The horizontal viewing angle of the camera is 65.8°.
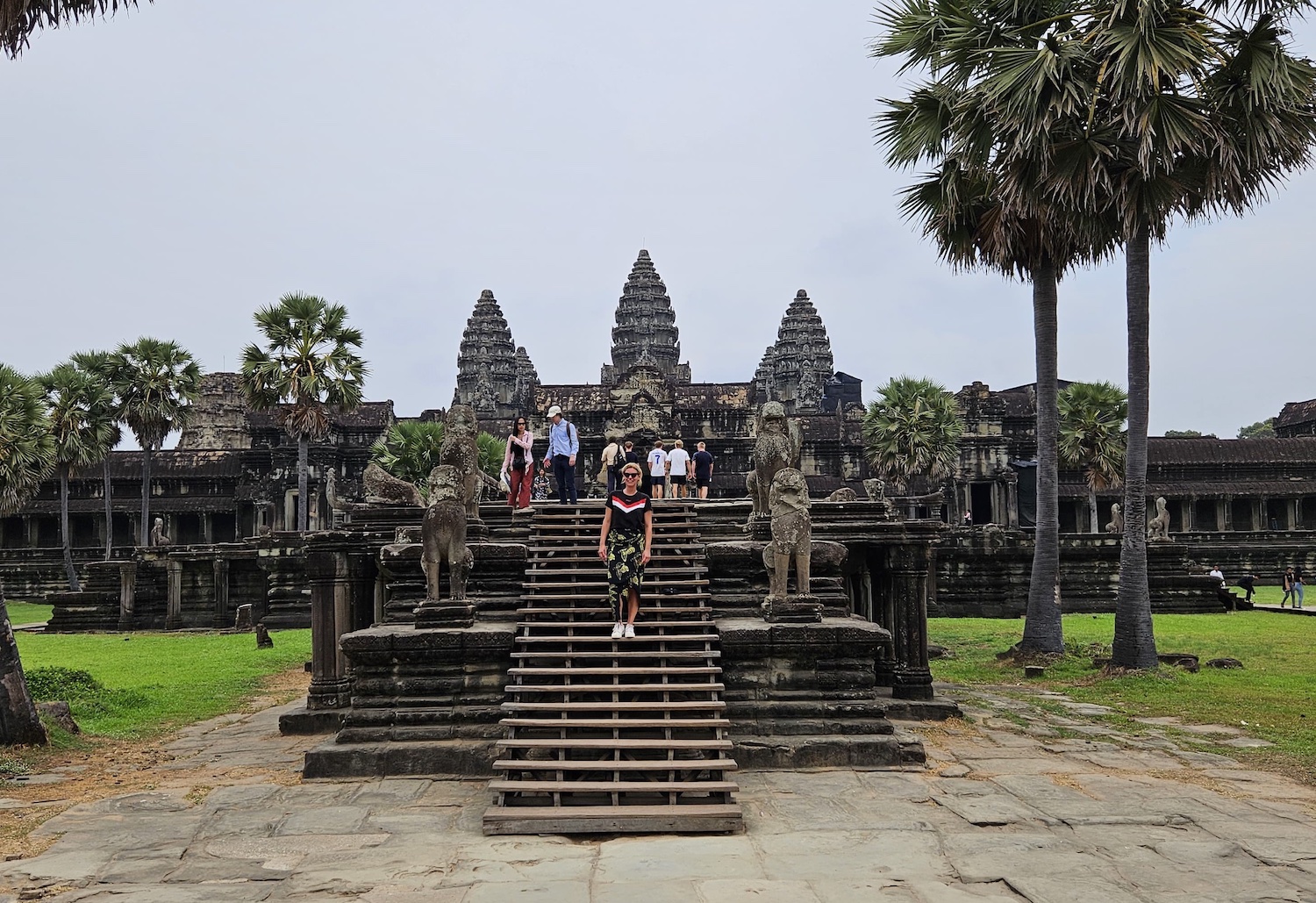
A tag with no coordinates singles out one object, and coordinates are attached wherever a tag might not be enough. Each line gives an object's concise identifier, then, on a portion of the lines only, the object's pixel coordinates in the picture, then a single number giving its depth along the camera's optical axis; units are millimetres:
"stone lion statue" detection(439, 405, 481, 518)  10109
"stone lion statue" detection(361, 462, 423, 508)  12156
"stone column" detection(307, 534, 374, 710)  10180
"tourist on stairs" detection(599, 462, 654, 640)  8344
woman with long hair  12906
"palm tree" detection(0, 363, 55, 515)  27750
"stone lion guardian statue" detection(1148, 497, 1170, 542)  24797
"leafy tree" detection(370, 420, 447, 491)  31953
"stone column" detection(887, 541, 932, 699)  10734
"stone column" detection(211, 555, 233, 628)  25047
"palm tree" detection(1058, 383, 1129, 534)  28375
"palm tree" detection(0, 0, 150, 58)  8789
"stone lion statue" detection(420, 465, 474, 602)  8641
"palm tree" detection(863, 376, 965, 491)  31516
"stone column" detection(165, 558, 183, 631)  25292
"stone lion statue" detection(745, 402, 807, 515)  10117
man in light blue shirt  12672
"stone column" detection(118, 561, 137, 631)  25562
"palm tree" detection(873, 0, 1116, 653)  11898
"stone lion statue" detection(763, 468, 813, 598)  8602
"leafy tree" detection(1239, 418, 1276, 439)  74812
